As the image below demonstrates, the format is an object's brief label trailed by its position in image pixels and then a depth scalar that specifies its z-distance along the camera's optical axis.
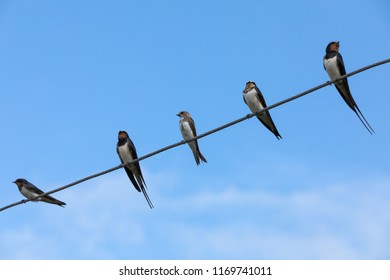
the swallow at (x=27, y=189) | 18.92
